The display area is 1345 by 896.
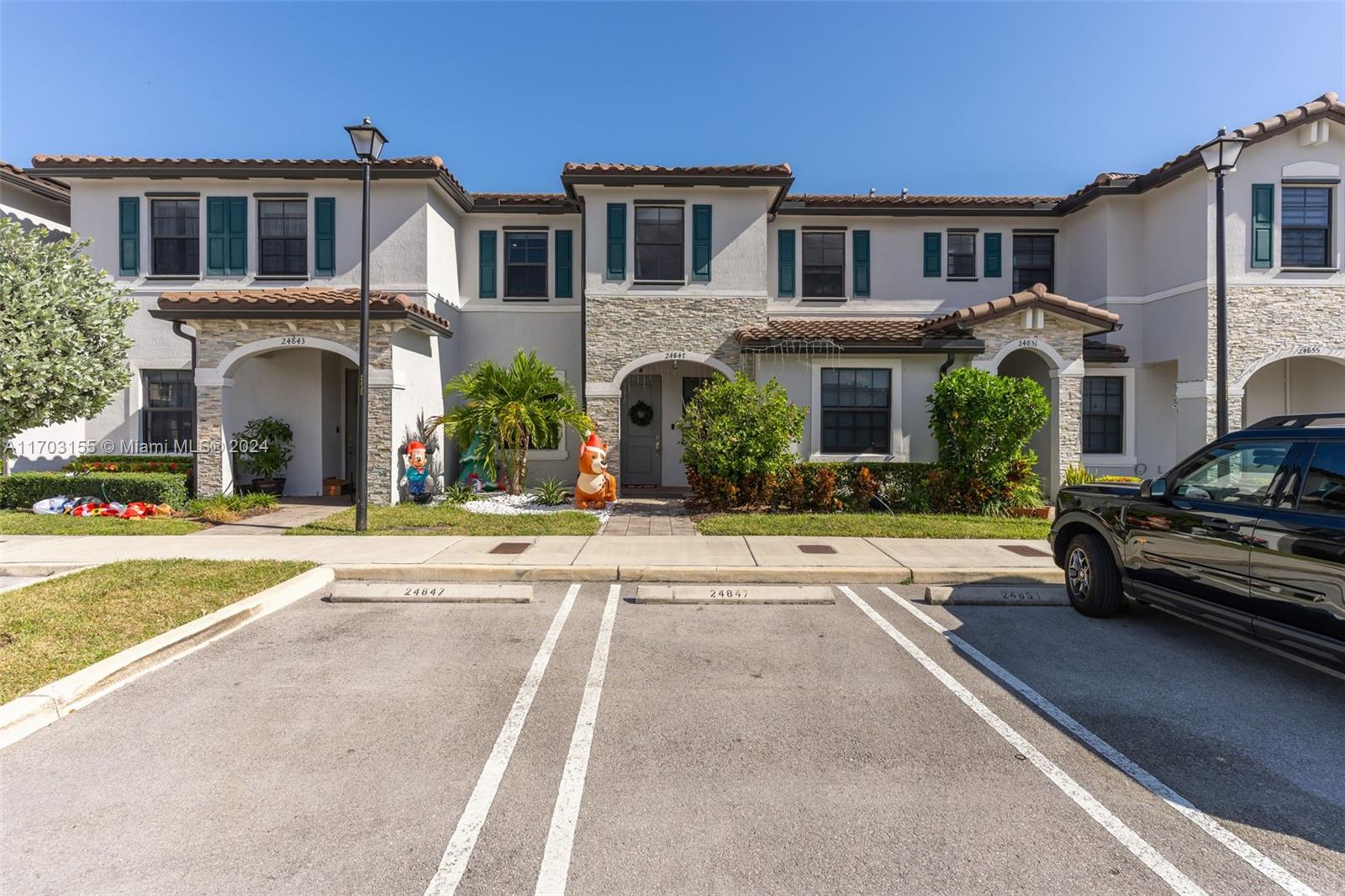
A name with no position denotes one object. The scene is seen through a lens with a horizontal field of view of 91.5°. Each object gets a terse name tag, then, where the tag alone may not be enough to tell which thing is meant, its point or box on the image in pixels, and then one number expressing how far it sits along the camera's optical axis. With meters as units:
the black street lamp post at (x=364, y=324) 9.67
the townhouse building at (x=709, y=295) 13.47
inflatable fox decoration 12.81
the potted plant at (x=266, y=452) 13.81
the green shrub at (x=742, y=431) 11.87
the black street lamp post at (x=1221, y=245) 9.53
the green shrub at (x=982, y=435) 11.72
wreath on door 16.58
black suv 4.39
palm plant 13.30
